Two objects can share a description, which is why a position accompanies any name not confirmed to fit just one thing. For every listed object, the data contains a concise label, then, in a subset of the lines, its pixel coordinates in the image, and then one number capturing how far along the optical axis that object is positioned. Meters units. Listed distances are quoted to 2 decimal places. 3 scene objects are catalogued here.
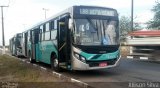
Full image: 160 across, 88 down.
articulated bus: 6.76
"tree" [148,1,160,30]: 26.92
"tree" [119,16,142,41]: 33.49
